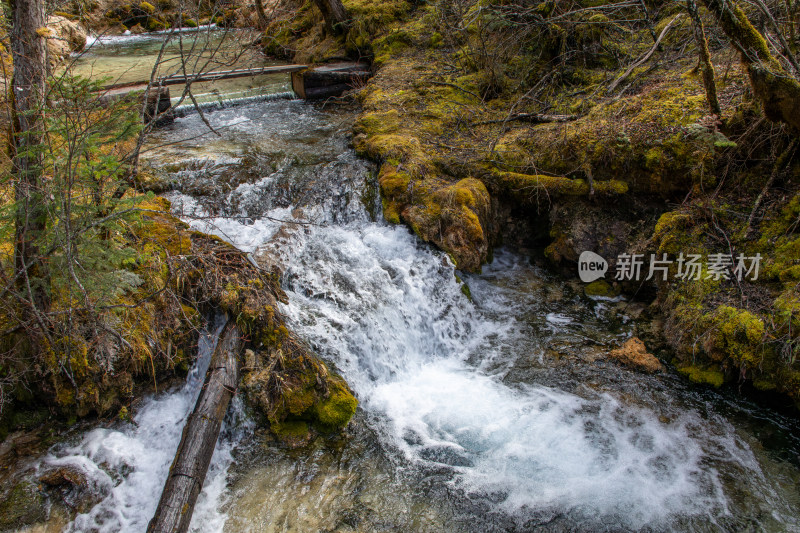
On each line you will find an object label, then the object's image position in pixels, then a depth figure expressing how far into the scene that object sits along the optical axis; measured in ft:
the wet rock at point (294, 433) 13.73
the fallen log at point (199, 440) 10.58
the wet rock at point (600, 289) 20.76
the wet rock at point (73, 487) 11.52
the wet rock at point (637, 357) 16.70
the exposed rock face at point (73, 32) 50.89
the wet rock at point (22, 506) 10.82
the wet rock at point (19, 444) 12.00
